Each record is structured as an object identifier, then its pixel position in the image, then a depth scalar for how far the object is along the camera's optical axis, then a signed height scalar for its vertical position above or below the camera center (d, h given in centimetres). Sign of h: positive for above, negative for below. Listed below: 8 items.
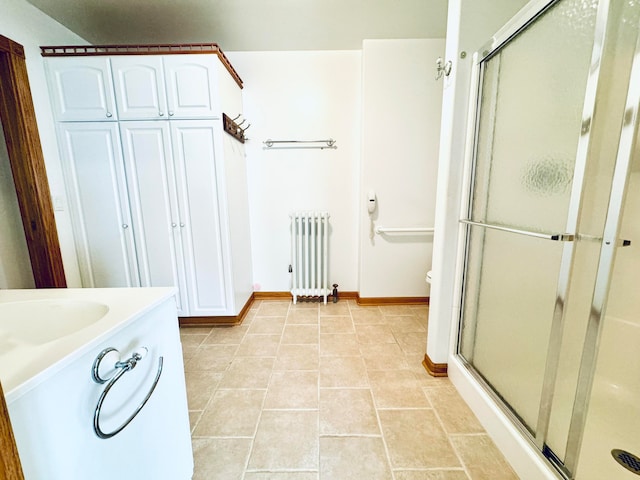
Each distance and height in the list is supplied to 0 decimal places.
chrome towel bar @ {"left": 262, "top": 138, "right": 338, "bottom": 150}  246 +53
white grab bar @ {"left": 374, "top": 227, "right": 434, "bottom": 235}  242 -33
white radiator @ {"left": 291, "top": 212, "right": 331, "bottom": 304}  248 -57
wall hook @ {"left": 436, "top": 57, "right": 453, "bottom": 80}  134 +71
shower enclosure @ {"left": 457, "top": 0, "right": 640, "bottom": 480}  80 -13
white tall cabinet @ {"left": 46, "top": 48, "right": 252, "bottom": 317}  181 +22
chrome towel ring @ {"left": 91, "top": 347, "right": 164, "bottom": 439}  54 -40
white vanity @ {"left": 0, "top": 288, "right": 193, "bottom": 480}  45 -40
